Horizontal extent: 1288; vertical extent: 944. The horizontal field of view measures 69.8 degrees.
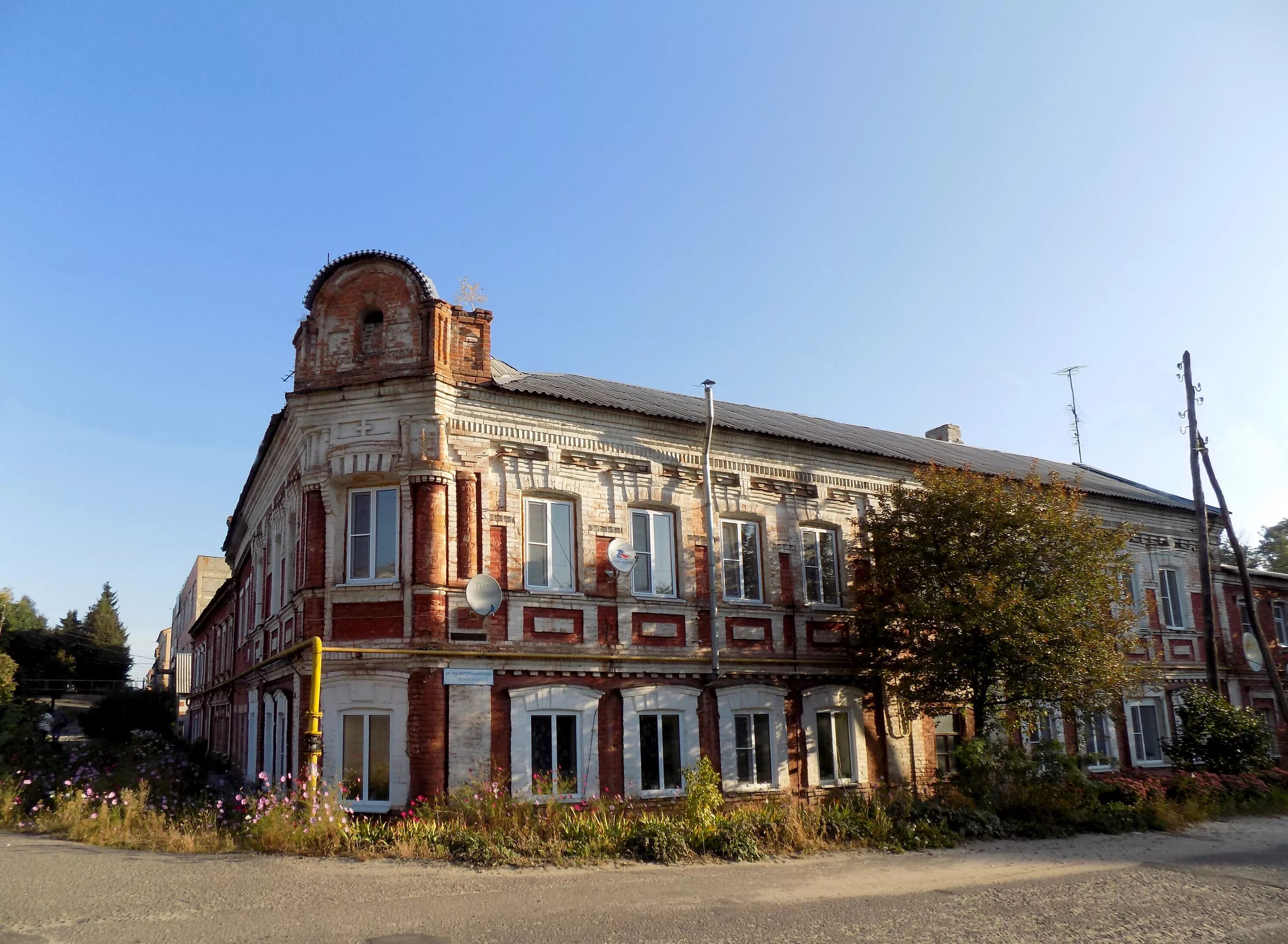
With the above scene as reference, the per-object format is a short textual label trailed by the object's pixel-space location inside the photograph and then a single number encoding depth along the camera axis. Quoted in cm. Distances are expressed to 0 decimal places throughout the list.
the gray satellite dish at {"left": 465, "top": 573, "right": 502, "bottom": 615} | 1373
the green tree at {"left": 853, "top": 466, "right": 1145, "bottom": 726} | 1540
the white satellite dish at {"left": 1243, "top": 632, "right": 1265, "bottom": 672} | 2452
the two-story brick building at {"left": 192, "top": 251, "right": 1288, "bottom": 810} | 1363
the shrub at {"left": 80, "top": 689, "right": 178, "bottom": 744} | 3133
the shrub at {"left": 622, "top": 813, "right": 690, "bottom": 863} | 1180
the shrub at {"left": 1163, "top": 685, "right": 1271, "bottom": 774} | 2009
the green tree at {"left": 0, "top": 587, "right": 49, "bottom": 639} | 6675
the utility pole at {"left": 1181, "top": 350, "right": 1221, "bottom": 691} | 2216
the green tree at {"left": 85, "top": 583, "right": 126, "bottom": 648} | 8419
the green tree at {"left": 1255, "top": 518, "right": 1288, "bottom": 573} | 5797
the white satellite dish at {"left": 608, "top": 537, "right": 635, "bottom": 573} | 1529
